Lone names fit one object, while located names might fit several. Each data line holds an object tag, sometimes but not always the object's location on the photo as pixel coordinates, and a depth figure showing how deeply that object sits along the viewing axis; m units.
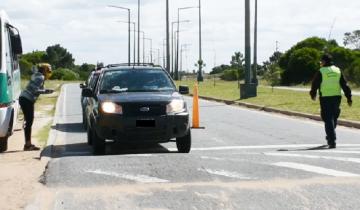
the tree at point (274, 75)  64.49
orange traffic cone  18.05
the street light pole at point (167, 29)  57.16
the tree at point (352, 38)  111.18
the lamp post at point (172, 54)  86.00
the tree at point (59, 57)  151.50
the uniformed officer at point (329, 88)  13.42
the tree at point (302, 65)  60.56
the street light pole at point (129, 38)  75.15
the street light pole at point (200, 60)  68.14
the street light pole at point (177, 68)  77.81
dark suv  11.95
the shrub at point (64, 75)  118.81
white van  12.84
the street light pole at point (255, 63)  47.50
